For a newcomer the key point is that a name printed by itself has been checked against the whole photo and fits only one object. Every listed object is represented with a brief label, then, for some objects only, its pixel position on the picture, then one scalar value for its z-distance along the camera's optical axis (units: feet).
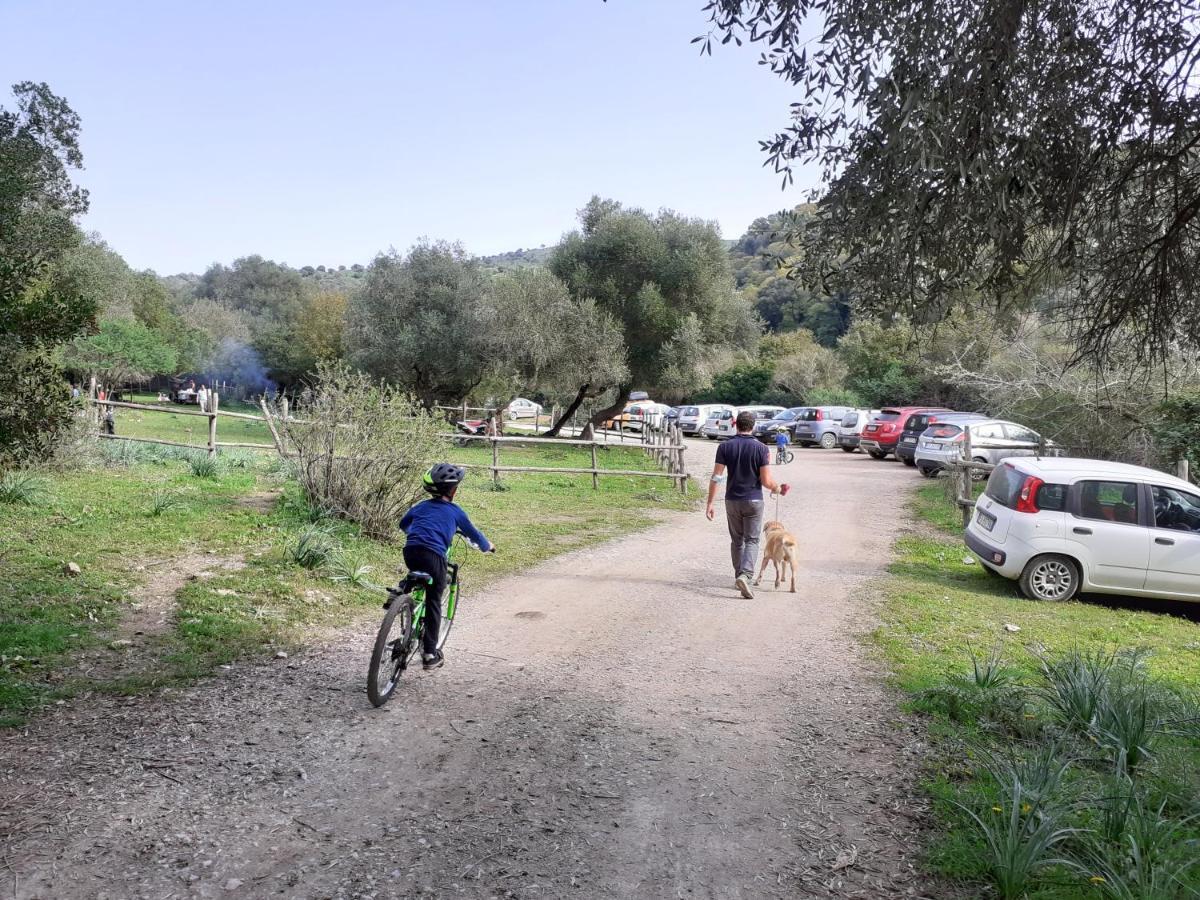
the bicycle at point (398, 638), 15.71
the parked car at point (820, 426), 103.91
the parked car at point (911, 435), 79.15
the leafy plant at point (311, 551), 26.17
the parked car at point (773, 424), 109.40
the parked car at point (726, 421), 120.67
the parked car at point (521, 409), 157.99
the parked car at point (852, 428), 95.96
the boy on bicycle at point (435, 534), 17.11
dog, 28.17
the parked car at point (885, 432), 85.10
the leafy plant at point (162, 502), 32.07
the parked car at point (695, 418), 127.75
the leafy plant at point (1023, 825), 10.04
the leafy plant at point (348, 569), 25.59
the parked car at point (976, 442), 60.49
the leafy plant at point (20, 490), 30.96
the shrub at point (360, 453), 30.89
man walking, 26.43
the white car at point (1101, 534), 28.86
